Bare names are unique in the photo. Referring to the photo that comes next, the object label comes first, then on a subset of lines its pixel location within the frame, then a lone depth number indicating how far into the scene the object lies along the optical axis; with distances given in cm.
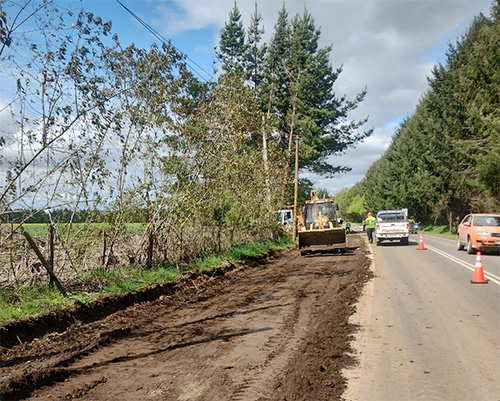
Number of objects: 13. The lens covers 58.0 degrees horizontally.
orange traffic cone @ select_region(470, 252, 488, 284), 1172
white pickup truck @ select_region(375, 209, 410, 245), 2653
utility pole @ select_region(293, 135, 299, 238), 2948
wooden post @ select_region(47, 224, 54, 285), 920
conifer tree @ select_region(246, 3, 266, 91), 3775
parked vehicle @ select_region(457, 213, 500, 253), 1970
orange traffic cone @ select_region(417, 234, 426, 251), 2370
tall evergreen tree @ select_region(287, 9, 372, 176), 3738
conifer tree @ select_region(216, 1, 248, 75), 3791
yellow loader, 2042
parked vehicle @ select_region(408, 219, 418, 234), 4918
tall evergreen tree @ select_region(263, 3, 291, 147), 3781
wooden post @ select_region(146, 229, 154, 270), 1260
